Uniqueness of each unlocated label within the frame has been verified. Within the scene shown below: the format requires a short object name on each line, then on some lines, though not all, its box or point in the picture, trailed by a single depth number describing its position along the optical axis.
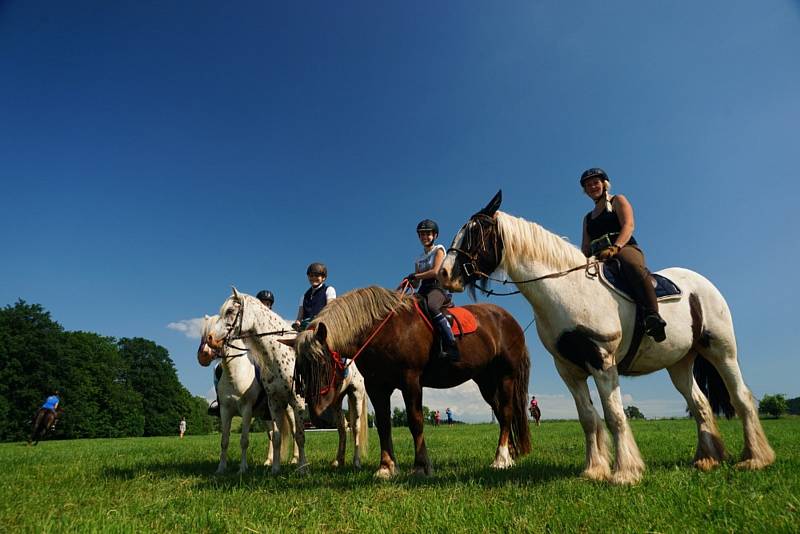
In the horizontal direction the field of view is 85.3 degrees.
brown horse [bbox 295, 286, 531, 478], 5.82
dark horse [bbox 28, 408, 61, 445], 20.84
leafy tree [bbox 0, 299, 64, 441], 37.69
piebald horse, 4.95
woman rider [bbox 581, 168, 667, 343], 5.13
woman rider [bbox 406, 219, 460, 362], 6.52
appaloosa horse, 7.27
